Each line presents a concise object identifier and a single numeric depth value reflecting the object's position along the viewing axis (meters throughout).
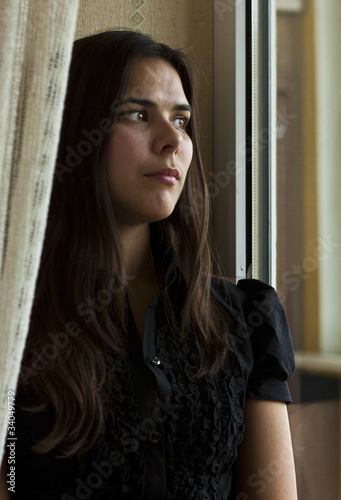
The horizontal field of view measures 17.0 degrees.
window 1.18
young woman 1.08
